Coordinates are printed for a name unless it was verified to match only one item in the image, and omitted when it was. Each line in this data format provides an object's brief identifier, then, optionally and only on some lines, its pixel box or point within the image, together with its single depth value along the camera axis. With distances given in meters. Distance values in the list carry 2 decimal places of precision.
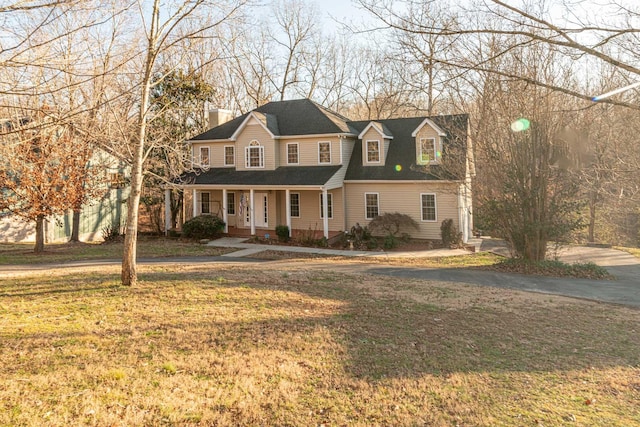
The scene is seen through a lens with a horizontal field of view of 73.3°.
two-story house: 22.03
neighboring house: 22.58
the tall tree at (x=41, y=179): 16.70
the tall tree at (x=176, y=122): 24.06
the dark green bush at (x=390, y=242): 21.23
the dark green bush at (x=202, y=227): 23.55
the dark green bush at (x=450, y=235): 21.36
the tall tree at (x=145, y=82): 9.23
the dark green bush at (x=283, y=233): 22.81
